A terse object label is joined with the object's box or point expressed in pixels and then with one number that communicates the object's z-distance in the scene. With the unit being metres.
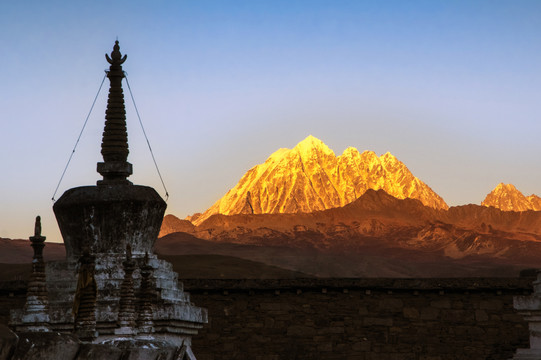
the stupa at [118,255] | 18.83
